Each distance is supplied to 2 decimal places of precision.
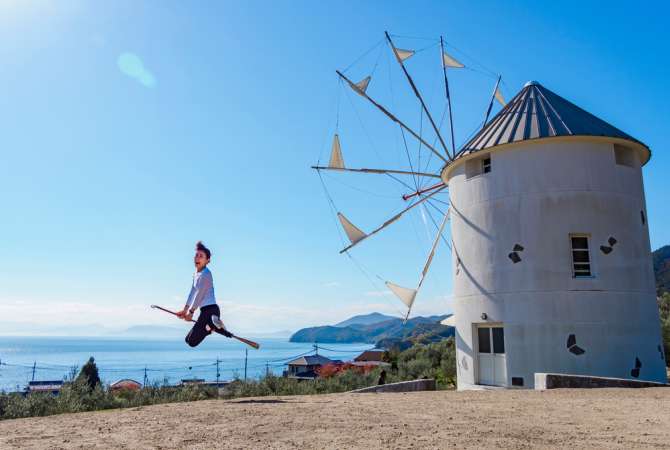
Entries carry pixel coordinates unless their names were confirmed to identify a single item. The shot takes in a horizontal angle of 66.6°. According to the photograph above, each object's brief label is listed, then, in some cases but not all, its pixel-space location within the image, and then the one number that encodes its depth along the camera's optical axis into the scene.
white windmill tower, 14.15
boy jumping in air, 9.82
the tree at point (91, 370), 24.77
